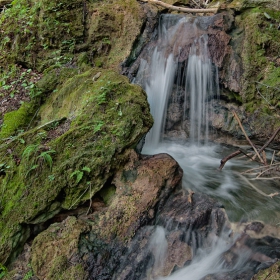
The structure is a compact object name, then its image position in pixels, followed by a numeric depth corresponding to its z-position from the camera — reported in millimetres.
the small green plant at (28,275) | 2994
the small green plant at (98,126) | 3867
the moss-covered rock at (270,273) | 2667
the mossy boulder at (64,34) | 6395
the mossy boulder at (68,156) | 3402
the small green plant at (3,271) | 3064
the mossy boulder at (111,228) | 3023
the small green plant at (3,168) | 3684
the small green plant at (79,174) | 3484
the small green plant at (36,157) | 3562
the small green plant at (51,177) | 3508
